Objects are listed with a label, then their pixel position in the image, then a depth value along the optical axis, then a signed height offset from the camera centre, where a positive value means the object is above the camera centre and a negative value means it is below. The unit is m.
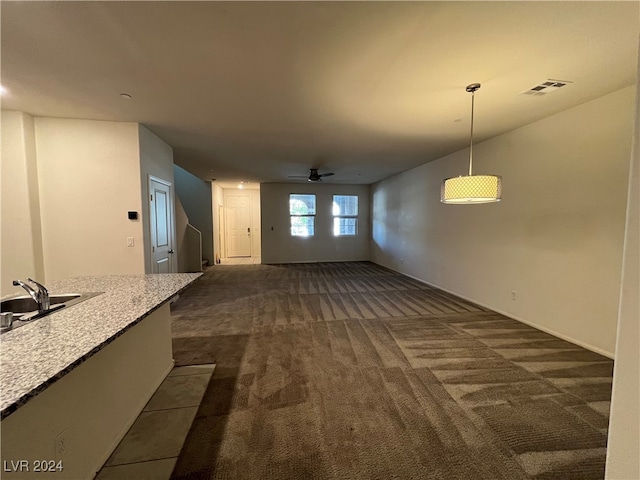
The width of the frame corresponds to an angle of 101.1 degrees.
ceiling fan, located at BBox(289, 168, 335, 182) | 5.99 +1.10
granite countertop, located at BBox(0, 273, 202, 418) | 0.86 -0.52
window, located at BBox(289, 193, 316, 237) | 8.54 +0.28
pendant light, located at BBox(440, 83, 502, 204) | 2.28 +0.31
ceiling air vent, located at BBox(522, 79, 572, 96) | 2.35 +1.26
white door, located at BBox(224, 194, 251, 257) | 9.74 -0.11
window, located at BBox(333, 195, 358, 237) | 8.77 +0.26
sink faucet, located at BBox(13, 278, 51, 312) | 1.50 -0.43
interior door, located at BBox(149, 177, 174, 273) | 3.84 -0.05
